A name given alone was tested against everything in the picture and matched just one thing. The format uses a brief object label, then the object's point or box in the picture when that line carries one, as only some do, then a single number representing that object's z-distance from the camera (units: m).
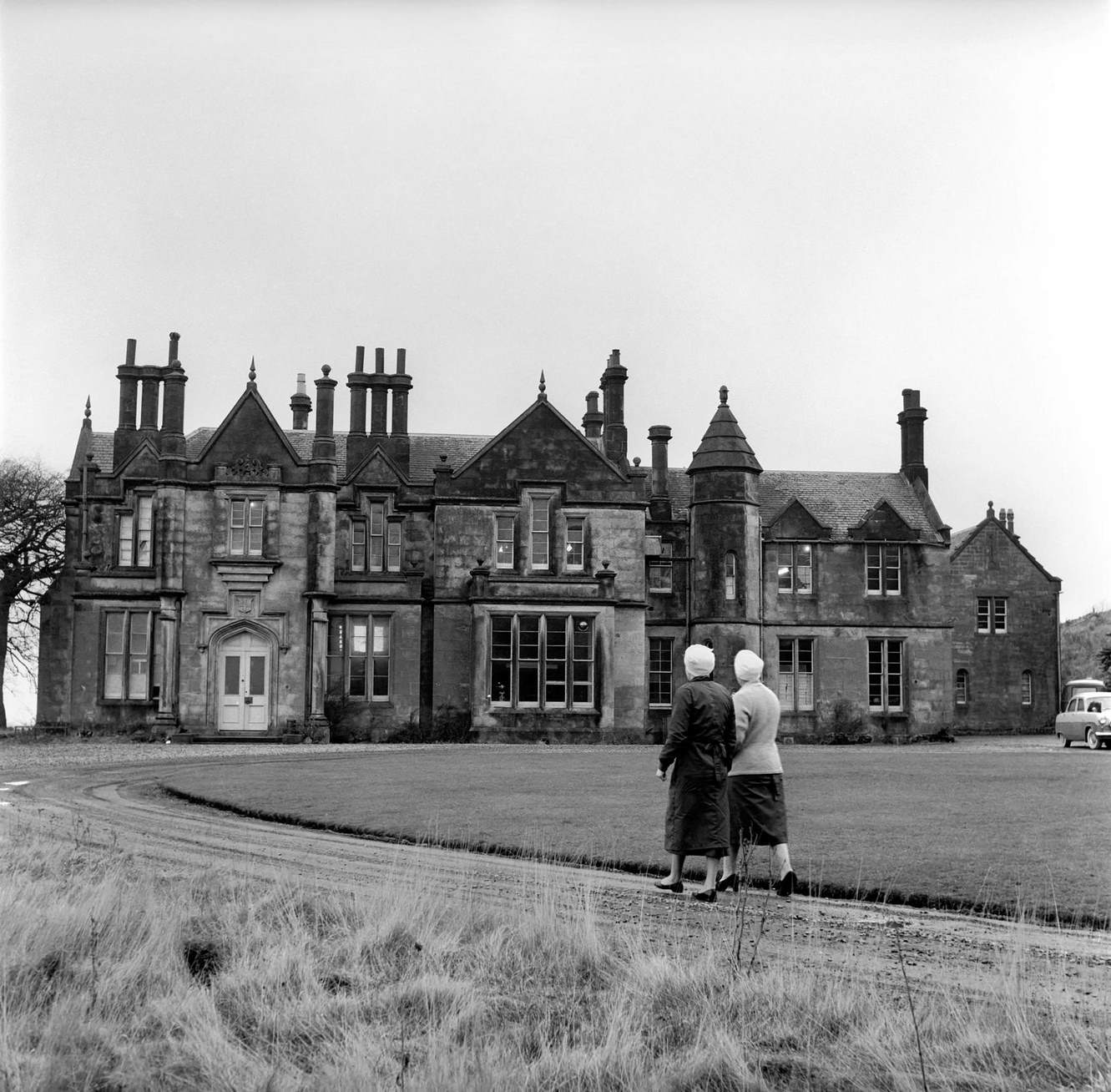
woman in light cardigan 11.16
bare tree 44.44
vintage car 39.22
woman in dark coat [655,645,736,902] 10.88
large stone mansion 40.88
